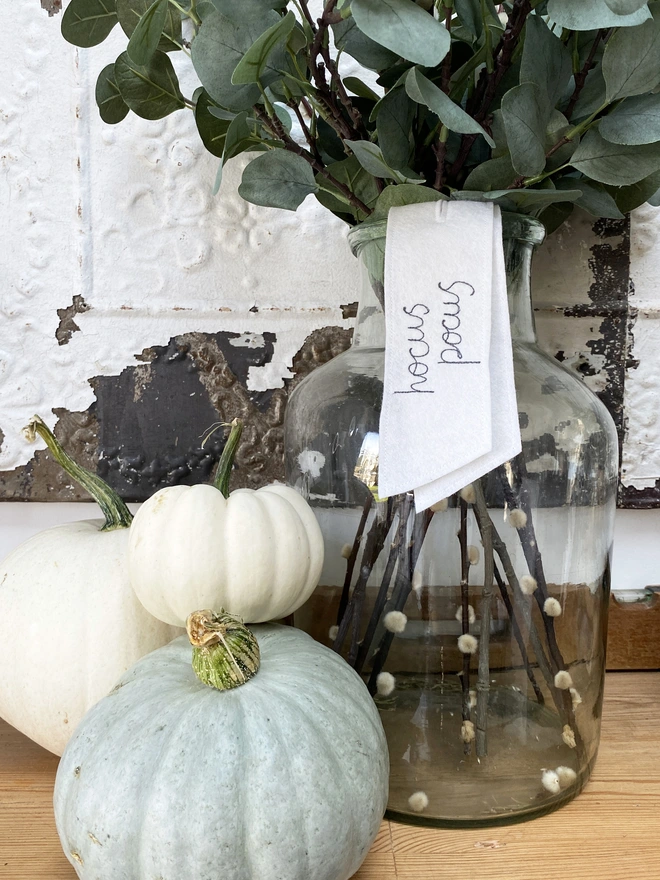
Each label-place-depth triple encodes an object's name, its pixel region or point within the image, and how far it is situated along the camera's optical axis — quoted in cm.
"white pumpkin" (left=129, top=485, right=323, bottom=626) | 51
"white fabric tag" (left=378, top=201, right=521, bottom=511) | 51
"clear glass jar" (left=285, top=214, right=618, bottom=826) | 55
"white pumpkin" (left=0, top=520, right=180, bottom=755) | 56
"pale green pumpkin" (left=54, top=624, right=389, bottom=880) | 39
